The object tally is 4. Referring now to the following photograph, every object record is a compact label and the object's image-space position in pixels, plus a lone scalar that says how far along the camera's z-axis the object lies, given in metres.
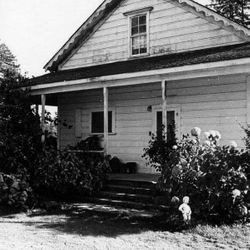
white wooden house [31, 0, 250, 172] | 11.58
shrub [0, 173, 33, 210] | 9.62
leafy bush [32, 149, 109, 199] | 10.66
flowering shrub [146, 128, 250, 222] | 7.67
